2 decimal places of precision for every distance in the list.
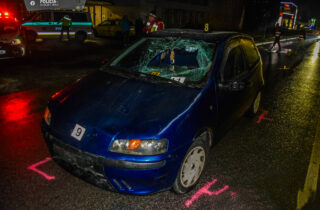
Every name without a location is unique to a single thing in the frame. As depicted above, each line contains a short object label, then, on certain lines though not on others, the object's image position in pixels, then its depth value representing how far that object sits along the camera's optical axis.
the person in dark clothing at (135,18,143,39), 20.80
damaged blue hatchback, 2.32
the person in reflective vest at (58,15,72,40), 15.64
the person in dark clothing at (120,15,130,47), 15.72
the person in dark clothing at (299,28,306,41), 26.52
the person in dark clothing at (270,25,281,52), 16.87
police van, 15.24
